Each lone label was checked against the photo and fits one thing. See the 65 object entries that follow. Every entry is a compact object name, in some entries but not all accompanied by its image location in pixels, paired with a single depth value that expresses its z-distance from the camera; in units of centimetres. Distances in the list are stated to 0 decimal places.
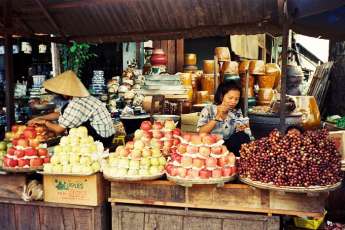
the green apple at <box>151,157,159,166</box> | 318
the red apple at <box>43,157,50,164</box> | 358
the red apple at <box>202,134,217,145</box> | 312
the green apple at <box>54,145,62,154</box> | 340
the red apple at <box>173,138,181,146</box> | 371
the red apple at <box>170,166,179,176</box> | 300
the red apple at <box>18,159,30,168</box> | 343
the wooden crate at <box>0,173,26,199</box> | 346
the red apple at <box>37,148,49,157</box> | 358
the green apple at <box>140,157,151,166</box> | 313
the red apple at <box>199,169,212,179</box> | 292
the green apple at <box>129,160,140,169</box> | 310
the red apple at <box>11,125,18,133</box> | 427
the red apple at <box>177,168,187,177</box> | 296
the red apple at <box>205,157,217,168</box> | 299
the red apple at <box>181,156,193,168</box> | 301
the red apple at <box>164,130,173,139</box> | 374
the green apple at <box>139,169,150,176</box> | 307
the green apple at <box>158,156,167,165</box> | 323
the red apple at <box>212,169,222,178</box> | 293
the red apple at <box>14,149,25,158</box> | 346
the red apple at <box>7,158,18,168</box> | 341
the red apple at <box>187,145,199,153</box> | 307
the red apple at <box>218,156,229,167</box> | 303
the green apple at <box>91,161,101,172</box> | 325
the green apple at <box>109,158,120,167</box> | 314
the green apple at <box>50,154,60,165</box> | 332
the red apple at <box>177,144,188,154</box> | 313
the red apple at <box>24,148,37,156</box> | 350
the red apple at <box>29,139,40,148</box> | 361
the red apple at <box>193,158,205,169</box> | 299
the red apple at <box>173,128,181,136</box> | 380
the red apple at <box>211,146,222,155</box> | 308
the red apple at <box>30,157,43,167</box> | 346
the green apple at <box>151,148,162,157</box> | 328
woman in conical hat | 465
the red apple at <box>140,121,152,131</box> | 377
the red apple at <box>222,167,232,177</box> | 298
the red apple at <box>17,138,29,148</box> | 355
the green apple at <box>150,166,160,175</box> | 312
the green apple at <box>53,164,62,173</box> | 325
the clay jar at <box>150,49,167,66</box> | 801
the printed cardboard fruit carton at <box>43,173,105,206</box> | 325
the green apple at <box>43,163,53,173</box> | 328
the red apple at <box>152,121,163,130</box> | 379
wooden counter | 286
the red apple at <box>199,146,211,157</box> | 305
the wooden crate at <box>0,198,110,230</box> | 330
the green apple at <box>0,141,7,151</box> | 391
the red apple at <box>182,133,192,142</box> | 321
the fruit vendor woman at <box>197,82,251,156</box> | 412
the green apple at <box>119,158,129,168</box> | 310
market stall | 286
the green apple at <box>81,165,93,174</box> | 318
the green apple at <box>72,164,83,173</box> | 320
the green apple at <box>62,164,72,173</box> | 323
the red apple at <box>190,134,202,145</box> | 312
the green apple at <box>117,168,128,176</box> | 307
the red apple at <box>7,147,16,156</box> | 350
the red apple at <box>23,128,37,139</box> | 382
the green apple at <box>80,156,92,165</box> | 324
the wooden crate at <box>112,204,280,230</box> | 297
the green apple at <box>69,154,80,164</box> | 327
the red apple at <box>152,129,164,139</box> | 371
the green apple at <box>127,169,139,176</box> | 307
